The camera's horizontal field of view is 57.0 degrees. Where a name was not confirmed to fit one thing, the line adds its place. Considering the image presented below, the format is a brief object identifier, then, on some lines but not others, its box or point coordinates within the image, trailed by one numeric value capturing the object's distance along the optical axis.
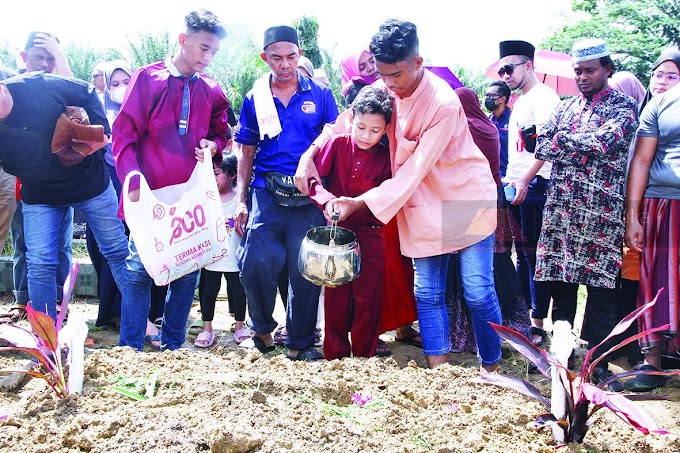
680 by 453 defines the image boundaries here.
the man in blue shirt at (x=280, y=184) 3.69
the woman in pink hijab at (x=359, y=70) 4.29
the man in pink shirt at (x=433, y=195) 2.97
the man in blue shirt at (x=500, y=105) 4.84
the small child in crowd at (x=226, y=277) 4.25
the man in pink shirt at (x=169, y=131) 3.24
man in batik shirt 3.39
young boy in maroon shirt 3.21
